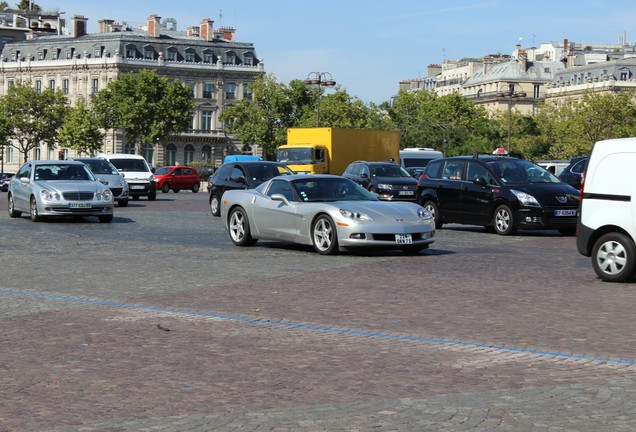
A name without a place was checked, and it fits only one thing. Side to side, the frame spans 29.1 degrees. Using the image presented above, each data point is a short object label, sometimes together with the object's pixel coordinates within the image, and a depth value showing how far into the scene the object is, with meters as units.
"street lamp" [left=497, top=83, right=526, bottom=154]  76.69
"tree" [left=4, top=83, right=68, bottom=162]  128.38
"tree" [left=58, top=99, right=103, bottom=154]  121.56
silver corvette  18.34
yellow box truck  47.72
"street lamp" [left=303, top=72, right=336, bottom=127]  71.00
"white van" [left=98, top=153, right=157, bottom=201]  46.03
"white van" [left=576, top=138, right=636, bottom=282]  14.66
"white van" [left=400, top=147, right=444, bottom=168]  50.44
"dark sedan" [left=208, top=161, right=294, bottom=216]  33.00
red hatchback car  68.23
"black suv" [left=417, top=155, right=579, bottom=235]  23.97
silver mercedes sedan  28.00
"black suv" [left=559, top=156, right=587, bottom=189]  34.47
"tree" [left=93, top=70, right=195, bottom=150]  116.38
